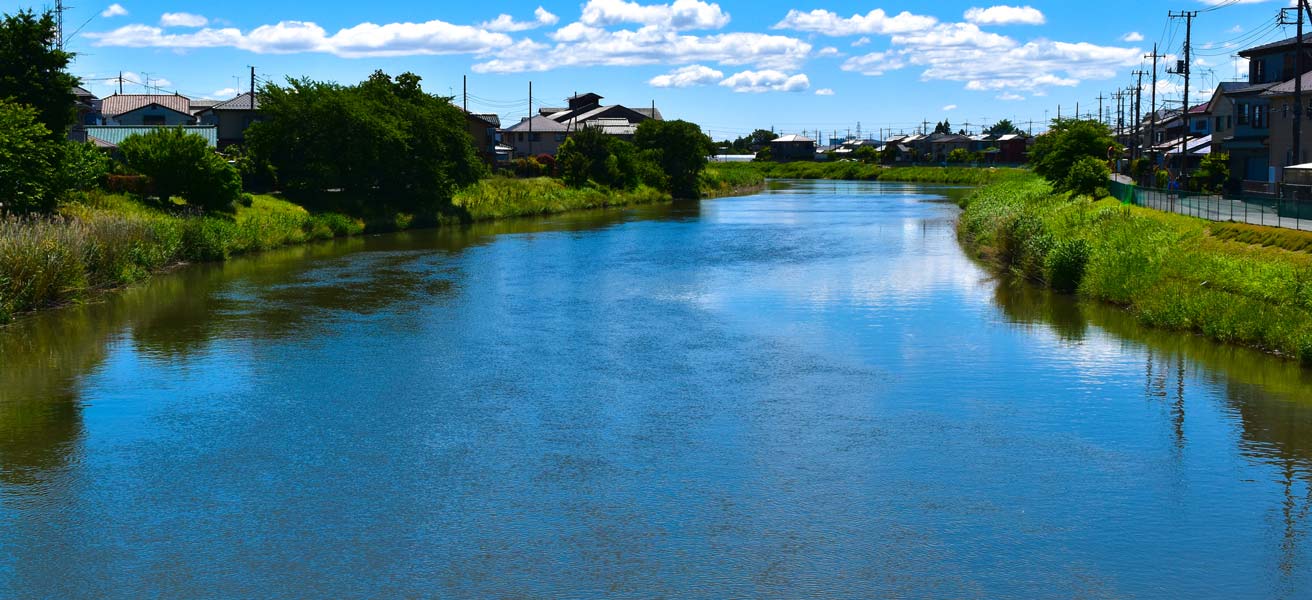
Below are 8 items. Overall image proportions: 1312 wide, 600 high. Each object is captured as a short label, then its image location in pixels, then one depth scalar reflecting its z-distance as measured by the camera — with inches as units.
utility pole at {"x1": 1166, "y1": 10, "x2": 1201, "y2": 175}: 2409.4
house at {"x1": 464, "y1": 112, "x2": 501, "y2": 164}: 3927.2
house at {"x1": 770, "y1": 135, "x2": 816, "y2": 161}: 7657.5
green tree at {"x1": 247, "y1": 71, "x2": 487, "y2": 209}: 2241.6
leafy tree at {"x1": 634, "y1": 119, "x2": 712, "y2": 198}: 3932.1
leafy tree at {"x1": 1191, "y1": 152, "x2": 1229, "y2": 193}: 2249.0
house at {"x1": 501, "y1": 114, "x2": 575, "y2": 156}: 4739.2
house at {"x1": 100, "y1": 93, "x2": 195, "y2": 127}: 3870.6
